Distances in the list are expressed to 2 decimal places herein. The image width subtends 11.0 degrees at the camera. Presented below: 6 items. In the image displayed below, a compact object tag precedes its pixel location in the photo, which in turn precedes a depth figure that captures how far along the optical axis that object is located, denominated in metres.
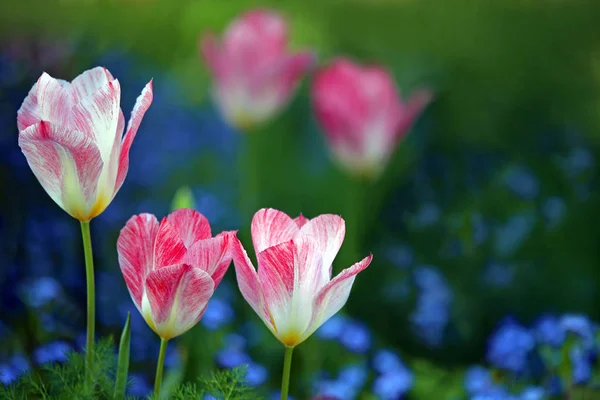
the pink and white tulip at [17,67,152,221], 1.27
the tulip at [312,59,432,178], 2.12
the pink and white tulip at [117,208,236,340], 1.26
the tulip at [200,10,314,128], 2.19
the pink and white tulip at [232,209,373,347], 1.27
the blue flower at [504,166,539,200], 2.60
